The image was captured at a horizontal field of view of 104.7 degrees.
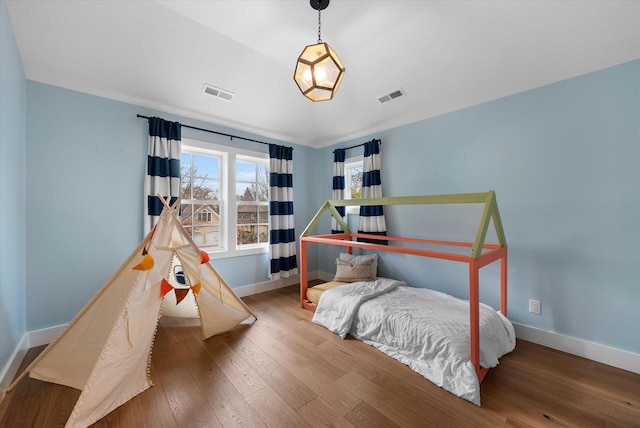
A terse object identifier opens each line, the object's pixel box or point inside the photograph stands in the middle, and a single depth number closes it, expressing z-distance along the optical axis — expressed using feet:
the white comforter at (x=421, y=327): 5.48
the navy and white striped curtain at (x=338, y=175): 12.48
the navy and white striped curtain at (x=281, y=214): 11.82
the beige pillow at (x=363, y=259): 10.20
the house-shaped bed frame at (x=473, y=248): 5.31
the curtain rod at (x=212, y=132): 8.68
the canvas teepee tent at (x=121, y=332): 4.71
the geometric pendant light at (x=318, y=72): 4.83
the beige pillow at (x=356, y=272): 9.92
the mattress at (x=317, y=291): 9.39
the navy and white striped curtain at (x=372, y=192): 10.72
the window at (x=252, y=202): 11.57
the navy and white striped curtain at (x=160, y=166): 8.59
